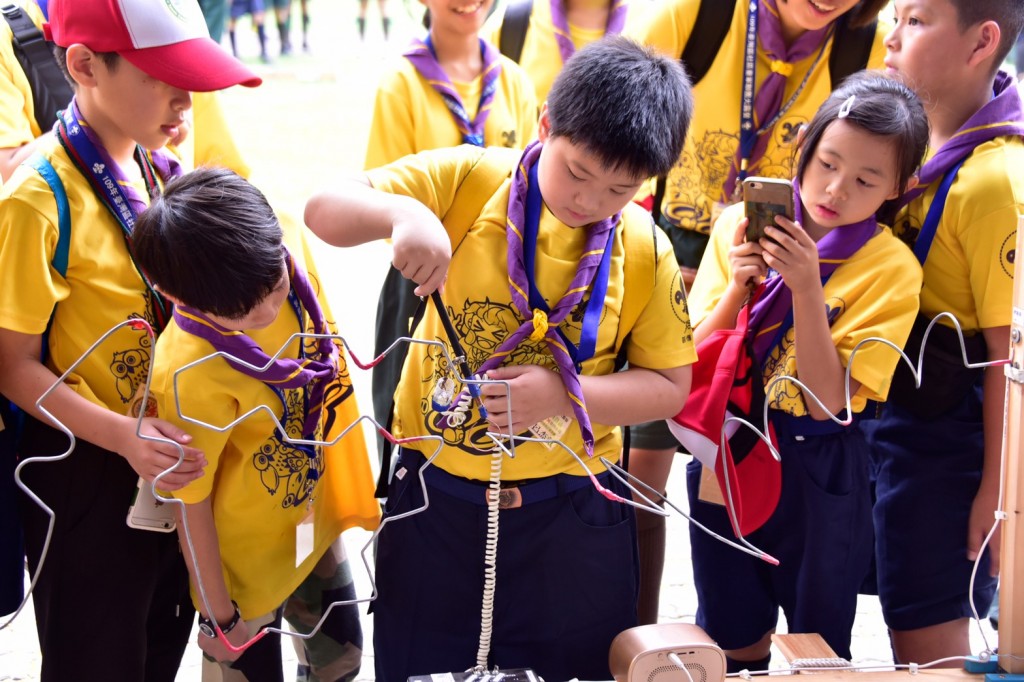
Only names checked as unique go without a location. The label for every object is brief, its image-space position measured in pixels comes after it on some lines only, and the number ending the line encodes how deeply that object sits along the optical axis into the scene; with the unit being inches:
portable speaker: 52.2
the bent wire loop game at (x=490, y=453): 54.4
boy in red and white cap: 58.0
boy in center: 55.2
